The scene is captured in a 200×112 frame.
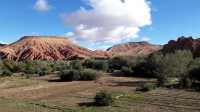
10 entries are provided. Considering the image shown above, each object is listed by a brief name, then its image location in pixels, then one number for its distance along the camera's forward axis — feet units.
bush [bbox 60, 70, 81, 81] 80.53
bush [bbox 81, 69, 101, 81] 79.59
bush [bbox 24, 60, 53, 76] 104.75
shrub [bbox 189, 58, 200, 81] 61.88
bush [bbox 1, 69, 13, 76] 102.03
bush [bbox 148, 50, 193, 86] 68.48
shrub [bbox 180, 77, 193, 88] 58.17
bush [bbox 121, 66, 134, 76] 96.85
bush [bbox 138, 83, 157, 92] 53.39
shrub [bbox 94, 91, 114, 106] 40.91
